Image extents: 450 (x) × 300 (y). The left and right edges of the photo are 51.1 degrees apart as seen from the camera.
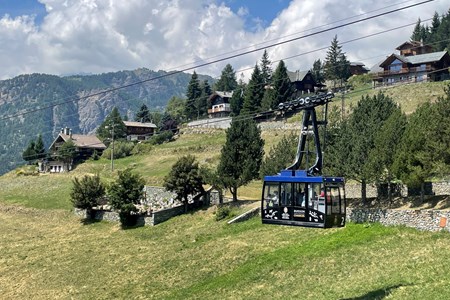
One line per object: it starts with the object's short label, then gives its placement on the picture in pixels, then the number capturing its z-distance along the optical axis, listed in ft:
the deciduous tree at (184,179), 186.09
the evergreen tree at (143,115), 542.16
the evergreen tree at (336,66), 436.02
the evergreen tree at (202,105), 457.80
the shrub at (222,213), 166.91
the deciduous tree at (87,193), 198.90
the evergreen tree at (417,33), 508.28
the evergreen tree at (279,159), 172.76
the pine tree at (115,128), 424.87
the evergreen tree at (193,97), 463.83
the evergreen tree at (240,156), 179.01
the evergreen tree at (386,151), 136.98
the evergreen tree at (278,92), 340.39
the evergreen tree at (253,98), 362.94
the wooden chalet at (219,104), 440.45
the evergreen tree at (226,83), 545.85
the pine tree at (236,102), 401.70
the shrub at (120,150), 357.41
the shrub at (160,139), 378.92
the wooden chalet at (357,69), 504.43
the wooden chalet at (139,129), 454.68
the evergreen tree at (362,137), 142.82
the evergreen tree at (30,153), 395.26
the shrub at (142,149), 356.30
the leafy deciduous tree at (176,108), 475.15
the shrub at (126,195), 183.52
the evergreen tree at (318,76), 445.58
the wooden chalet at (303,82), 414.88
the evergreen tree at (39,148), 400.06
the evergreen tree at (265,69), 417.90
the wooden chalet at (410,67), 341.82
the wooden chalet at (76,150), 358.02
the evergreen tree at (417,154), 126.00
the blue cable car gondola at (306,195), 76.23
